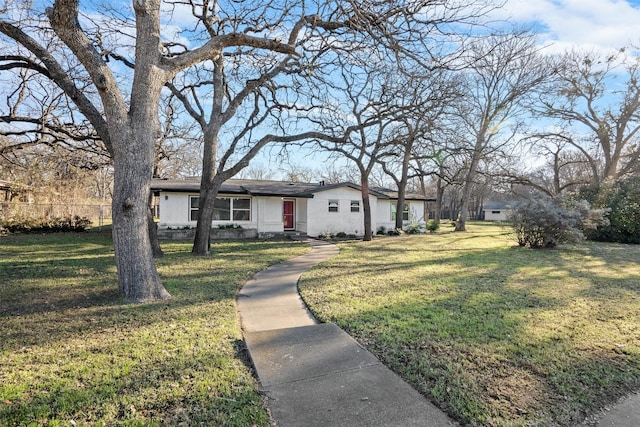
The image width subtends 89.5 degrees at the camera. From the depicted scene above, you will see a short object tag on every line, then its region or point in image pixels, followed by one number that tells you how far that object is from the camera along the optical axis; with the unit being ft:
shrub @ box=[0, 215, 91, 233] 54.03
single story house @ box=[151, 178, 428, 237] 54.34
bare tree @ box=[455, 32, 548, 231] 71.00
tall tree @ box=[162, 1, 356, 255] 30.83
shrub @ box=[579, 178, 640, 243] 50.93
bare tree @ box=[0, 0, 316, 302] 16.19
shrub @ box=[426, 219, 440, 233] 77.65
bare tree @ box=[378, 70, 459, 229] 38.83
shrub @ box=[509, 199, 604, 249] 39.91
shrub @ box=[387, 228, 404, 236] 67.41
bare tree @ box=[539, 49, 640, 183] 69.46
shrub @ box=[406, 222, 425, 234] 71.26
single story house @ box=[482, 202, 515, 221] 184.85
